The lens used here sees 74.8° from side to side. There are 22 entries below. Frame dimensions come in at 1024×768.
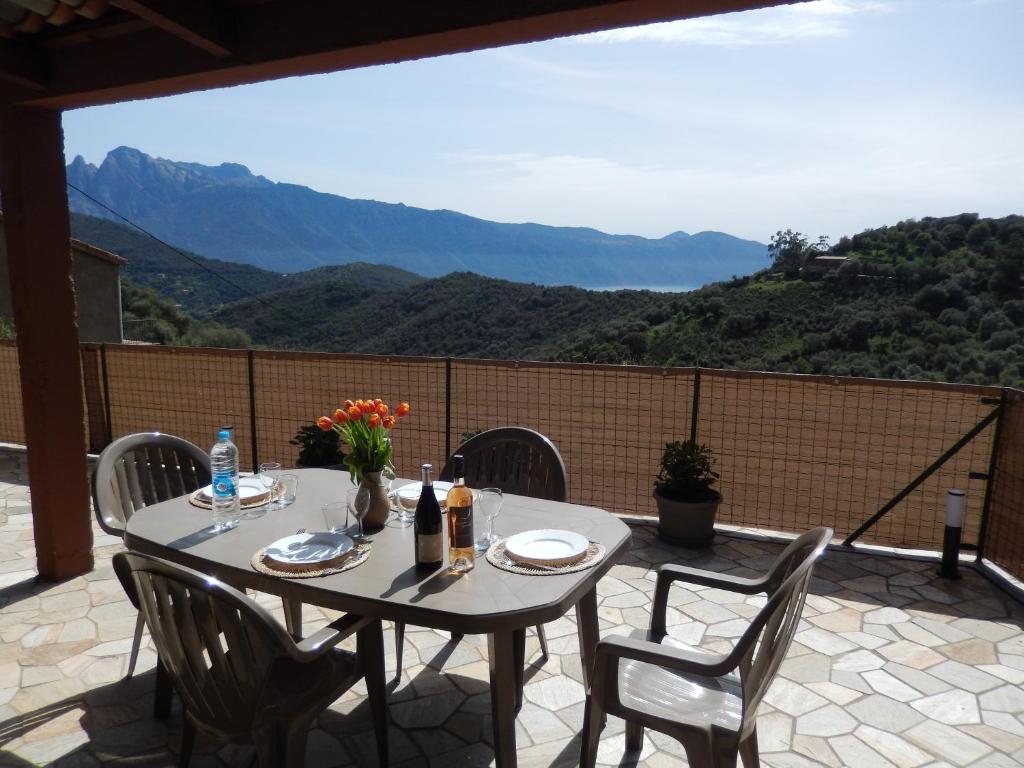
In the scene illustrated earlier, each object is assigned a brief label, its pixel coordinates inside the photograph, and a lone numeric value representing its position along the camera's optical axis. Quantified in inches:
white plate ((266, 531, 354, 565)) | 80.5
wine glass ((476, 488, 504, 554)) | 87.0
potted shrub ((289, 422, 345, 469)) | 198.8
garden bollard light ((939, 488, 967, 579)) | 152.2
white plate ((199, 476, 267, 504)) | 102.1
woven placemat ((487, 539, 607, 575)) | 79.3
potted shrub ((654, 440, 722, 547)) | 168.7
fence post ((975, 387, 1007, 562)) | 161.3
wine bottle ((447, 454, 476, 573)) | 79.6
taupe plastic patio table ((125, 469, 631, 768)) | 70.1
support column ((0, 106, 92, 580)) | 136.3
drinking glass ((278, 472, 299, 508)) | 102.8
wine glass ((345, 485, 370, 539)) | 89.0
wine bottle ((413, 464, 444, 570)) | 79.3
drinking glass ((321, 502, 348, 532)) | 90.9
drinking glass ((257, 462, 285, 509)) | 107.0
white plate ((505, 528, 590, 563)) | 81.8
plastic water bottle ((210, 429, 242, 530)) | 94.4
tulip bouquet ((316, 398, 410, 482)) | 86.6
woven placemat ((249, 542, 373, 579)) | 77.8
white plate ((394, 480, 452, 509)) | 101.3
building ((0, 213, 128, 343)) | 629.6
